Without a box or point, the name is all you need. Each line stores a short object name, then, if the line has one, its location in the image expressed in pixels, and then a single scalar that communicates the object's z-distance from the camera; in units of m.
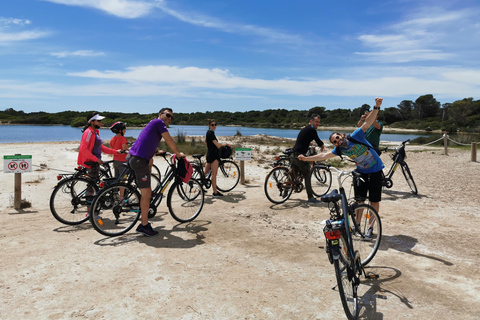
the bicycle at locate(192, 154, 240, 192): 8.09
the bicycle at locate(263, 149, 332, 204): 7.62
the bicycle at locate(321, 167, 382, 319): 2.87
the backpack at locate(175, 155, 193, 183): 5.80
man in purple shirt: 5.05
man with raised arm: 4.59
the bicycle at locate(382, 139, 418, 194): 8.59
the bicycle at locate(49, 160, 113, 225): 5.73
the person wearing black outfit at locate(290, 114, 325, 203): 7.60
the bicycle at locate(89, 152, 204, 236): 5.23
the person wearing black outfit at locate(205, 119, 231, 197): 8.12
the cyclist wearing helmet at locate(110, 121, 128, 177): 6.75
